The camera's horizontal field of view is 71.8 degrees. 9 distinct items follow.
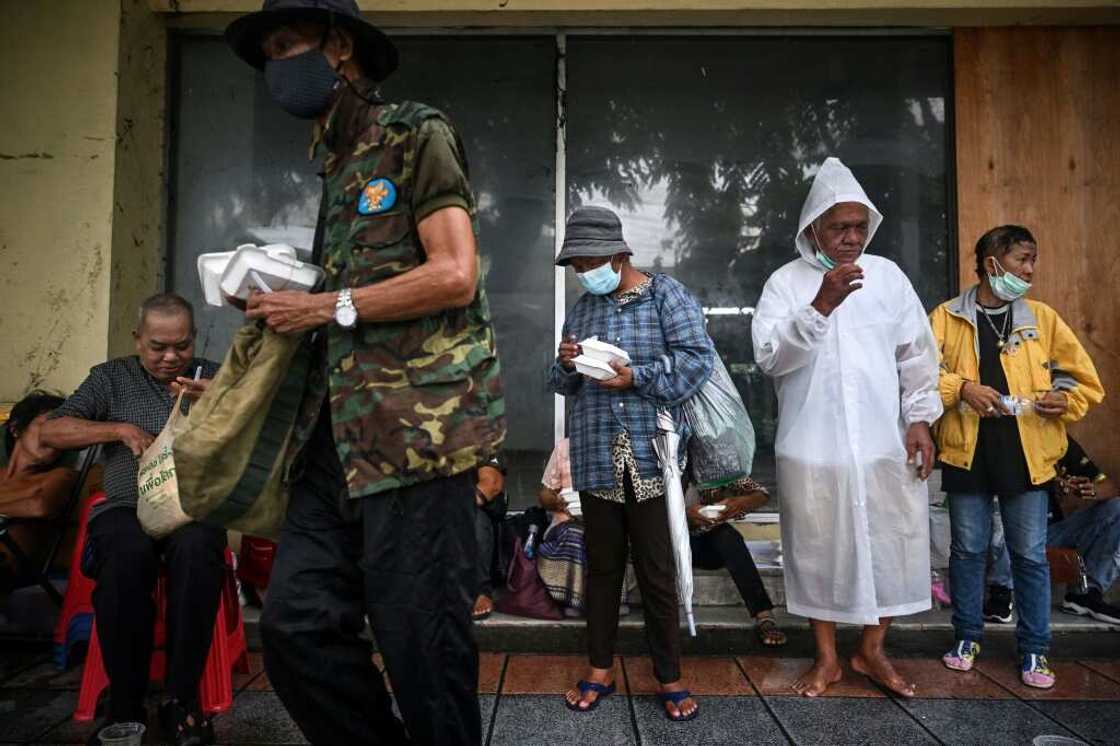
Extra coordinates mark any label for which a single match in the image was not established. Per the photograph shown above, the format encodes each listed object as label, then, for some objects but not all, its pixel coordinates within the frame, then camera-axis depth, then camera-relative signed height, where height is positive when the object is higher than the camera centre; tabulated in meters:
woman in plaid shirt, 3.06 -0.12
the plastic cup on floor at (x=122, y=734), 2.20 -1.00
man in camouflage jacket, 1.77 -0.06
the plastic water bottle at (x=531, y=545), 4.01 -0.77
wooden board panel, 4.80 +1.54
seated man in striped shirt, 2.77 -0.57
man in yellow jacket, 3.43 -0.12
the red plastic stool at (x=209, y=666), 2.96 -1.08
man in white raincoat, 3.29 -0.20
